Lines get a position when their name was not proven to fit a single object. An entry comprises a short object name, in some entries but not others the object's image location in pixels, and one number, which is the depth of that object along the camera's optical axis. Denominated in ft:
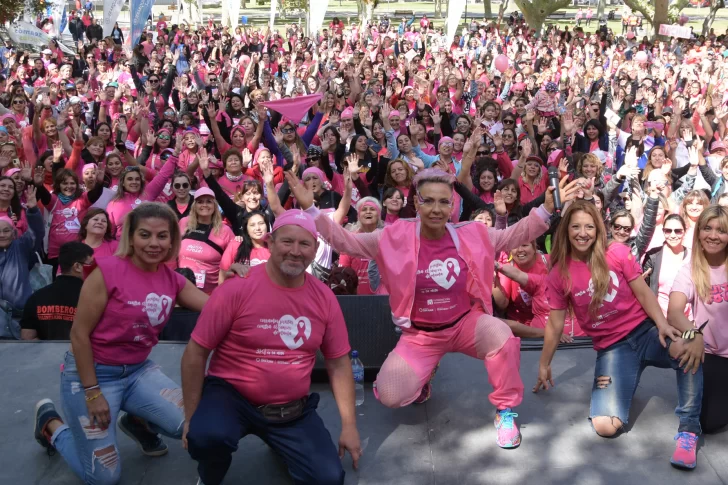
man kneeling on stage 11.95
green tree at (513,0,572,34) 115.14
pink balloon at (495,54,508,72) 64.64
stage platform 12.89
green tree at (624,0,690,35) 117.43
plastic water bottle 15.90
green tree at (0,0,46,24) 49.91
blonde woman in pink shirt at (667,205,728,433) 13.84
